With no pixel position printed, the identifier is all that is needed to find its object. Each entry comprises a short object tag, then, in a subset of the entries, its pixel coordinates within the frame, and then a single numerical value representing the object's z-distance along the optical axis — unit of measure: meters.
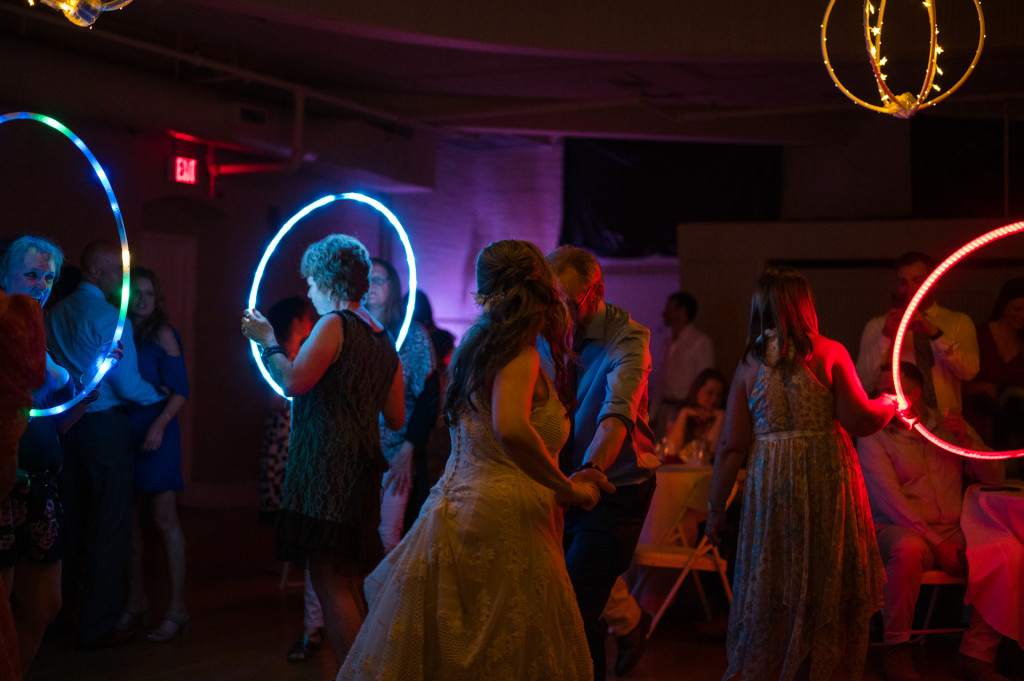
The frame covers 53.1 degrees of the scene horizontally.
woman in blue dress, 4.87
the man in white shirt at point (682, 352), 8.16
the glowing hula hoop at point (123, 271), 3.66
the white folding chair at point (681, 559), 4.98
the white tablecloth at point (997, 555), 4.45
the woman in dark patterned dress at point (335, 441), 3.57
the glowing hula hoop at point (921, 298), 4.48
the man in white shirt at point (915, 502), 4.57
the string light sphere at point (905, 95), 4.02
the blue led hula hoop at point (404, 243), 4.45
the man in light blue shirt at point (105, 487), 4.63
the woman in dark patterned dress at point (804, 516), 3.62
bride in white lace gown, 2.53
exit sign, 8.12
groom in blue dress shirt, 3.23
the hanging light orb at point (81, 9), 3.01
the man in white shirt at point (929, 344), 4.89
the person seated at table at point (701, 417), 6.18
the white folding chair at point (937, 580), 4.72
